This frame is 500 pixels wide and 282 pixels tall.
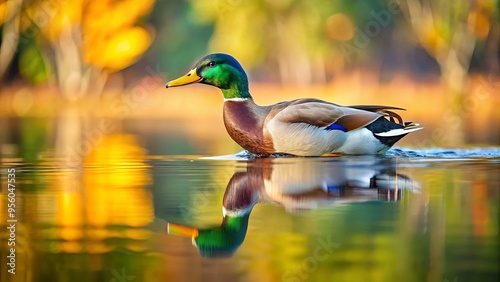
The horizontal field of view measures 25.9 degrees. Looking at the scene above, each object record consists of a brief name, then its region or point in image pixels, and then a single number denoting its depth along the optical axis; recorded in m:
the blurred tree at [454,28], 32.62
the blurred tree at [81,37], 33.22
